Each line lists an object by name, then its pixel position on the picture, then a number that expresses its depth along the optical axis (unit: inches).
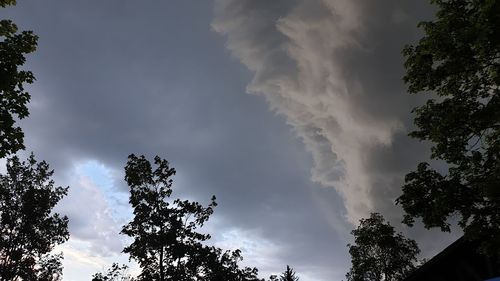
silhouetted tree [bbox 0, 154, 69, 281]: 1213.1
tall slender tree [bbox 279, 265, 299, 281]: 1298.1
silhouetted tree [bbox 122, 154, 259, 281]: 1342.3
